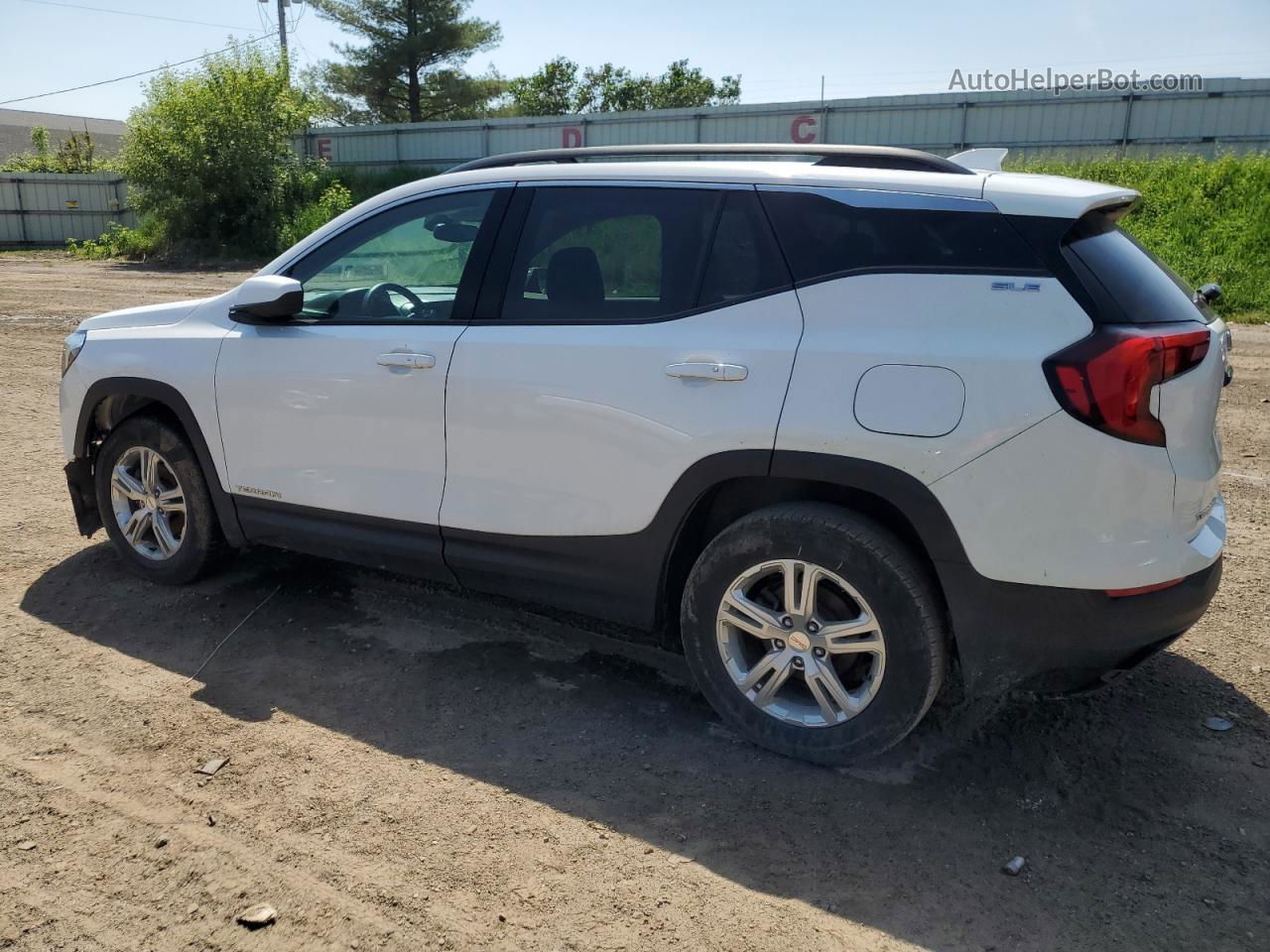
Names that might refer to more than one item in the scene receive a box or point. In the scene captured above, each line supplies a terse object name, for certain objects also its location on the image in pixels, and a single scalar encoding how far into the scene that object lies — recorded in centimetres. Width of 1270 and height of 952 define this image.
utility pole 3825
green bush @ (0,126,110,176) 3775
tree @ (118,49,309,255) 2728
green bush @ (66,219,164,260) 2794
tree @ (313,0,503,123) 4484
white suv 290
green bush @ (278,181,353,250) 2687
